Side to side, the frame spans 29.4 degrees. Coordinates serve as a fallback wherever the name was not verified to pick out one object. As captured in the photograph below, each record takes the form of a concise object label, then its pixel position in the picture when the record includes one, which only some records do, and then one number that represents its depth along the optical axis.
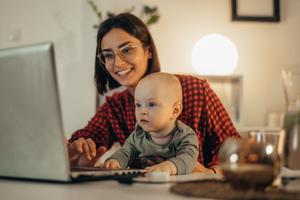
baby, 1.45
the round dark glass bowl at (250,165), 0.87
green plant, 3.30
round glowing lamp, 3.21
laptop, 0.92
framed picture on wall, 3.40
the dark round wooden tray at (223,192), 0.82
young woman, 1.96
